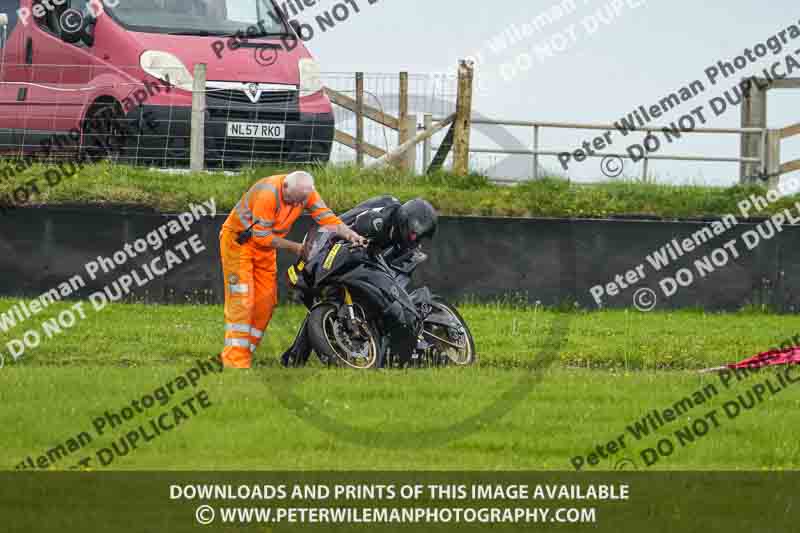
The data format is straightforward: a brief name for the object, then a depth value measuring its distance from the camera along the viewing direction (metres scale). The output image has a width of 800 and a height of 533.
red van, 18.78
